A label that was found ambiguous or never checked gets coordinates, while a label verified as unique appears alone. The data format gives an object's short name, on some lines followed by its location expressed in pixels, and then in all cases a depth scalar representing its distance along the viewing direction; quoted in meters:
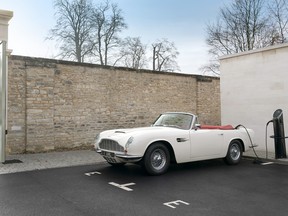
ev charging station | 9.87
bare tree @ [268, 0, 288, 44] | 26.81
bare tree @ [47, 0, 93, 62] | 29.44
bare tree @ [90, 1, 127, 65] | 30.86
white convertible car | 7.29
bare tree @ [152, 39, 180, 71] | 36.28
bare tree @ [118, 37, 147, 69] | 33.06
